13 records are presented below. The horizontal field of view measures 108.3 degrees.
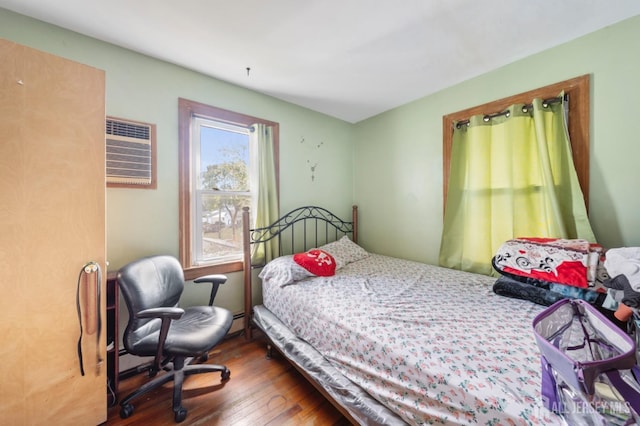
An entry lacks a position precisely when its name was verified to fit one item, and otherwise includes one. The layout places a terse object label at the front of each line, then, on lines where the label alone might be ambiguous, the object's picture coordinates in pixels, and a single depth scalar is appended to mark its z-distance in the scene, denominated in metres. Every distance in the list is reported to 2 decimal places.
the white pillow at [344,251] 2.57
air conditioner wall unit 1.75
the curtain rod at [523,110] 1.81
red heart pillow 2.15
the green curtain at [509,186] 1.79
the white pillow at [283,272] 2.01
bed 0.87
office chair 1.41
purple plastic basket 0.62
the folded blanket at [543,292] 1.35
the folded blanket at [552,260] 1.39
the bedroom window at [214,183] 2.11
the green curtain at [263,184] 2.46
